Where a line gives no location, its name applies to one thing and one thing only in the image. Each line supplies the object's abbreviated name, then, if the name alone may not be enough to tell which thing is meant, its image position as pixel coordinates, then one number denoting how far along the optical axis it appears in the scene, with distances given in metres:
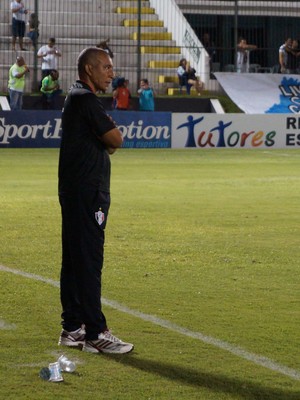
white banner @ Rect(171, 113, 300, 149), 32.41
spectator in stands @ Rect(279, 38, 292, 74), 39.09
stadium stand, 37.94
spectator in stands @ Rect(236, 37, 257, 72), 39.09
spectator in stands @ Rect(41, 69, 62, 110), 33.32
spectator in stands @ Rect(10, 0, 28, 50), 36.91
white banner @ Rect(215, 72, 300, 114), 36.91
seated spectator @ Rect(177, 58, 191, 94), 37.94
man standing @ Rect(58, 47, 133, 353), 7.25
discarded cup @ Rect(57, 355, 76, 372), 6.80
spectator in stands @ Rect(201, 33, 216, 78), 39.18
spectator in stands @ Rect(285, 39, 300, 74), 39.28
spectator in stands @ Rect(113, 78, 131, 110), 34.22
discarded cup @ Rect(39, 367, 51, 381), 6.61
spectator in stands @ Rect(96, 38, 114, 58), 34.94
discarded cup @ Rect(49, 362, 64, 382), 6.59
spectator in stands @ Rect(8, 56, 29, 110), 33.25
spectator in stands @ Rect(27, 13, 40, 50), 36.41
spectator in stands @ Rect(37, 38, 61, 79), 35.38
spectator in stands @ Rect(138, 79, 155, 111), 34.31
